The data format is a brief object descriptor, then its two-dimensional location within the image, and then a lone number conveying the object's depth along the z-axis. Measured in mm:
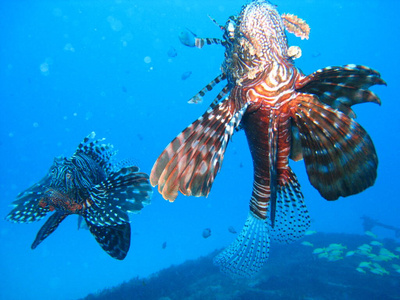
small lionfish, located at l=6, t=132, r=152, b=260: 2779
